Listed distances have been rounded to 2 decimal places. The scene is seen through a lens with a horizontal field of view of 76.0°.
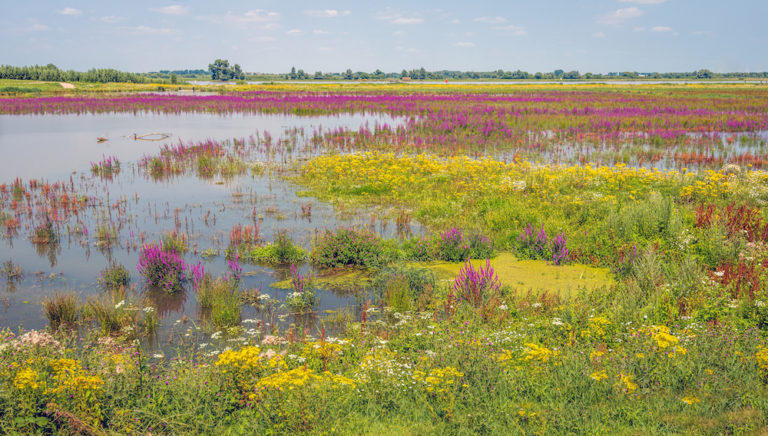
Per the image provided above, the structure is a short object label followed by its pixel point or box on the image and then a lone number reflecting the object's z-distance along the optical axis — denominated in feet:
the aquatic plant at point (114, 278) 29.55
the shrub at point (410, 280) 27.61
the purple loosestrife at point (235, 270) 30.67
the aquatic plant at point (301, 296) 26.63
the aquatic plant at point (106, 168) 61.89
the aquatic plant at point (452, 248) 33.60
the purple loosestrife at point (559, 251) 32.35
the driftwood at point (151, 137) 90.94
